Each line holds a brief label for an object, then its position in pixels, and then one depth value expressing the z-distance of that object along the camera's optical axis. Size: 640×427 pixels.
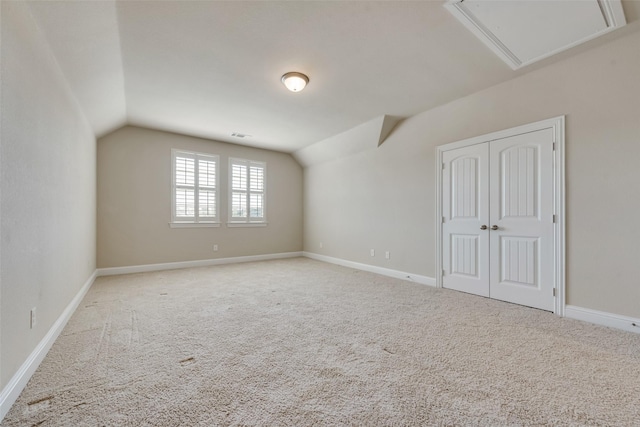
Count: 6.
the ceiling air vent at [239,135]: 5.21
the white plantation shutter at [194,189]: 5.30
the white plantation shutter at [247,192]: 5.98
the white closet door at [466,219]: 3.47
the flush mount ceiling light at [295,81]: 2.97
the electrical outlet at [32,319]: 1.78
